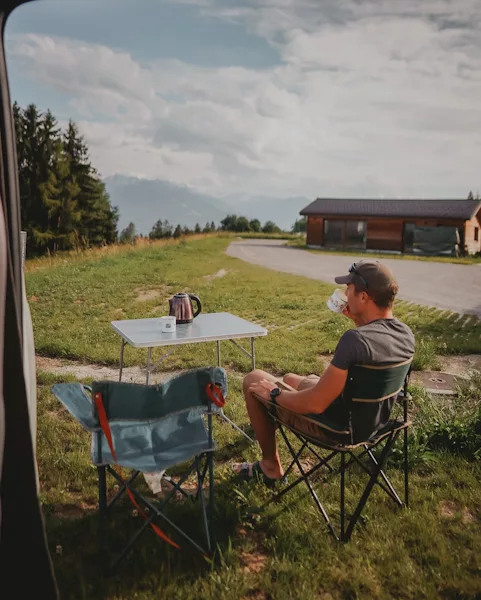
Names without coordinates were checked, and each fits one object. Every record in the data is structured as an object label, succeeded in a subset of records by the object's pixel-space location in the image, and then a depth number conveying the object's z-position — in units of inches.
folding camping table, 167.5
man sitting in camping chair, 112.6
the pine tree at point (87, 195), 1815.9
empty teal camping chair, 108.0
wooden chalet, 1194.0
